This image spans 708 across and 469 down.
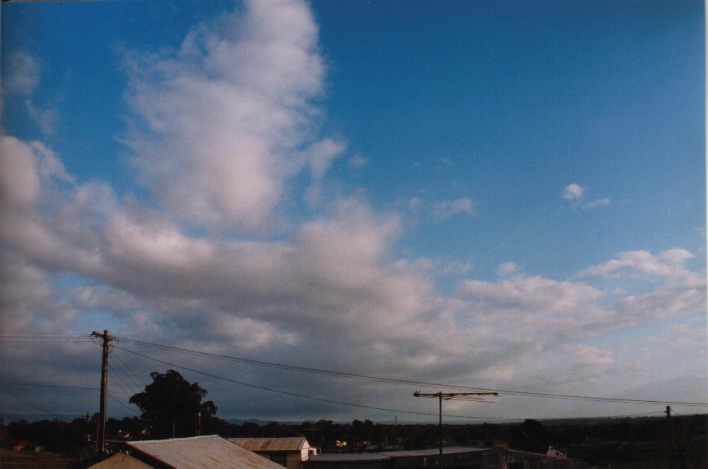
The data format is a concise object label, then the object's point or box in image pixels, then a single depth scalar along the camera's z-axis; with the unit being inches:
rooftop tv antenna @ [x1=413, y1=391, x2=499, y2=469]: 1407.5
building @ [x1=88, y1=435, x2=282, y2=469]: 795.4
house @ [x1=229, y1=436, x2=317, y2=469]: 1876.2
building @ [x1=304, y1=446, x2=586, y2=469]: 1595.7
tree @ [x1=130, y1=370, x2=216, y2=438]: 2672.2
